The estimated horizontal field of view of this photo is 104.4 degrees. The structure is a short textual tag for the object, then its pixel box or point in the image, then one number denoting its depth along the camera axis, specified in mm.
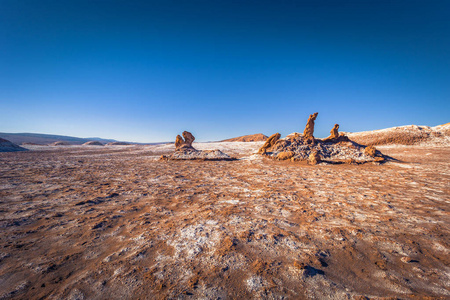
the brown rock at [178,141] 16703
